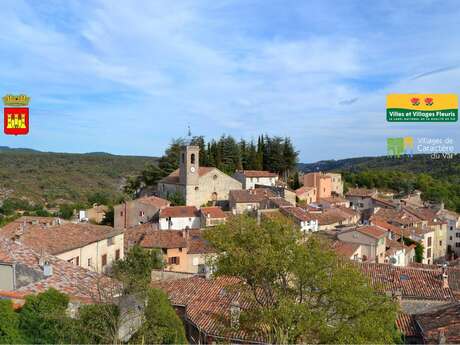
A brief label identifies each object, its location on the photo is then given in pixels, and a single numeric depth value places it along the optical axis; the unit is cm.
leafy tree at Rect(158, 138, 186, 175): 6341
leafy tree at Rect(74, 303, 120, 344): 1010
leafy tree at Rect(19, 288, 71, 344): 1052
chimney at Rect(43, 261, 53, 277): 1456
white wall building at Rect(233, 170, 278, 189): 6059
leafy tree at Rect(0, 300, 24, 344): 1022
